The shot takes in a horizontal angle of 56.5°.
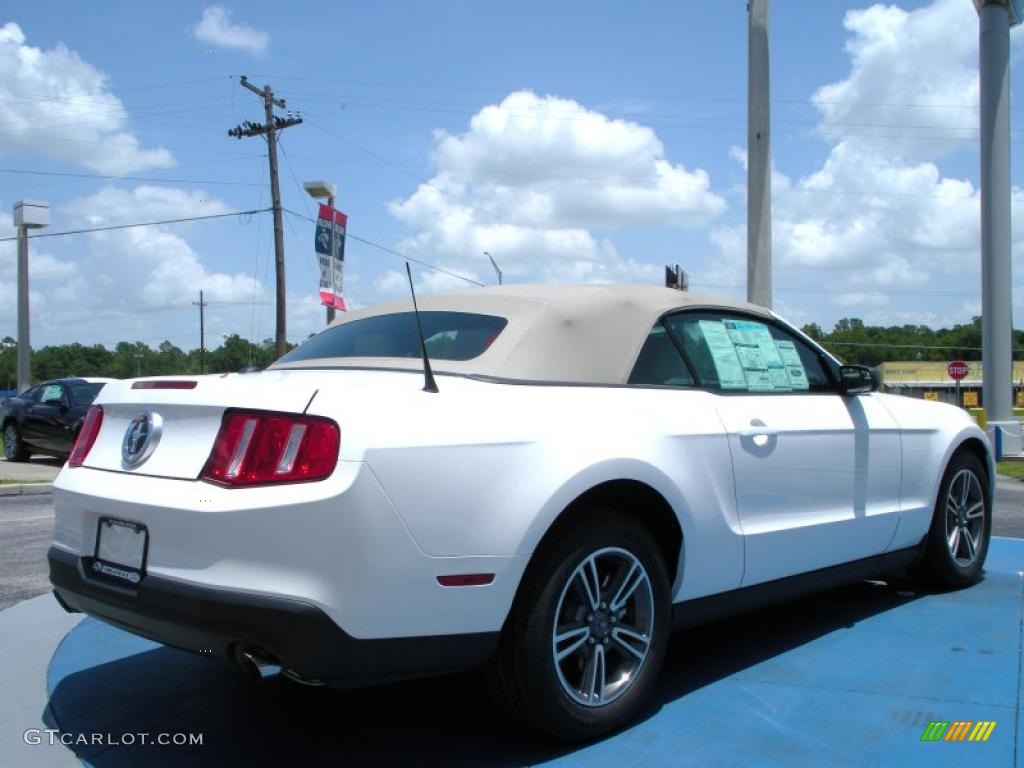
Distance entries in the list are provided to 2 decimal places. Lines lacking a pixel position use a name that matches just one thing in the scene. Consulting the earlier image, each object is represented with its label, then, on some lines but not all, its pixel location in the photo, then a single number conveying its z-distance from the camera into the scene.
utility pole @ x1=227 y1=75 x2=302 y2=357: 27.56
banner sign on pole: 15.95
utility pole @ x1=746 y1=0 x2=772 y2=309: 13.20
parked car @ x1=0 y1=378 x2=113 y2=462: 15.56
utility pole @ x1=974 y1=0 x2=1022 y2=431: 18.06
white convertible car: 2.69
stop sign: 30.86
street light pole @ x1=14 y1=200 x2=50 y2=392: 27.20
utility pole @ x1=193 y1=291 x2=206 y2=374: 75.56
